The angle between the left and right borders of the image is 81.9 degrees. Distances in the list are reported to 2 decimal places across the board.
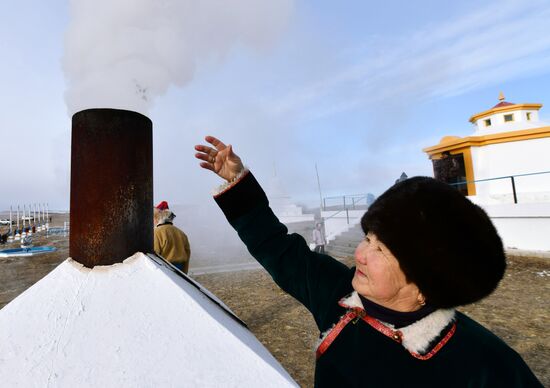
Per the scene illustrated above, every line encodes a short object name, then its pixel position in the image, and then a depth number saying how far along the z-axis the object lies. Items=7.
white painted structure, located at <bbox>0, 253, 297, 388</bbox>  0.81
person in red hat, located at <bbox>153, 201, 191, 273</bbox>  4.20
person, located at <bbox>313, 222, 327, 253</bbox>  12.86
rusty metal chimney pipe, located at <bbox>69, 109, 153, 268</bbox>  1.18
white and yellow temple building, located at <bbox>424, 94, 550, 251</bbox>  11.31
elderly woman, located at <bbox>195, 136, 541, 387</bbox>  1.02
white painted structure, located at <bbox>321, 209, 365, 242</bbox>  14.89
